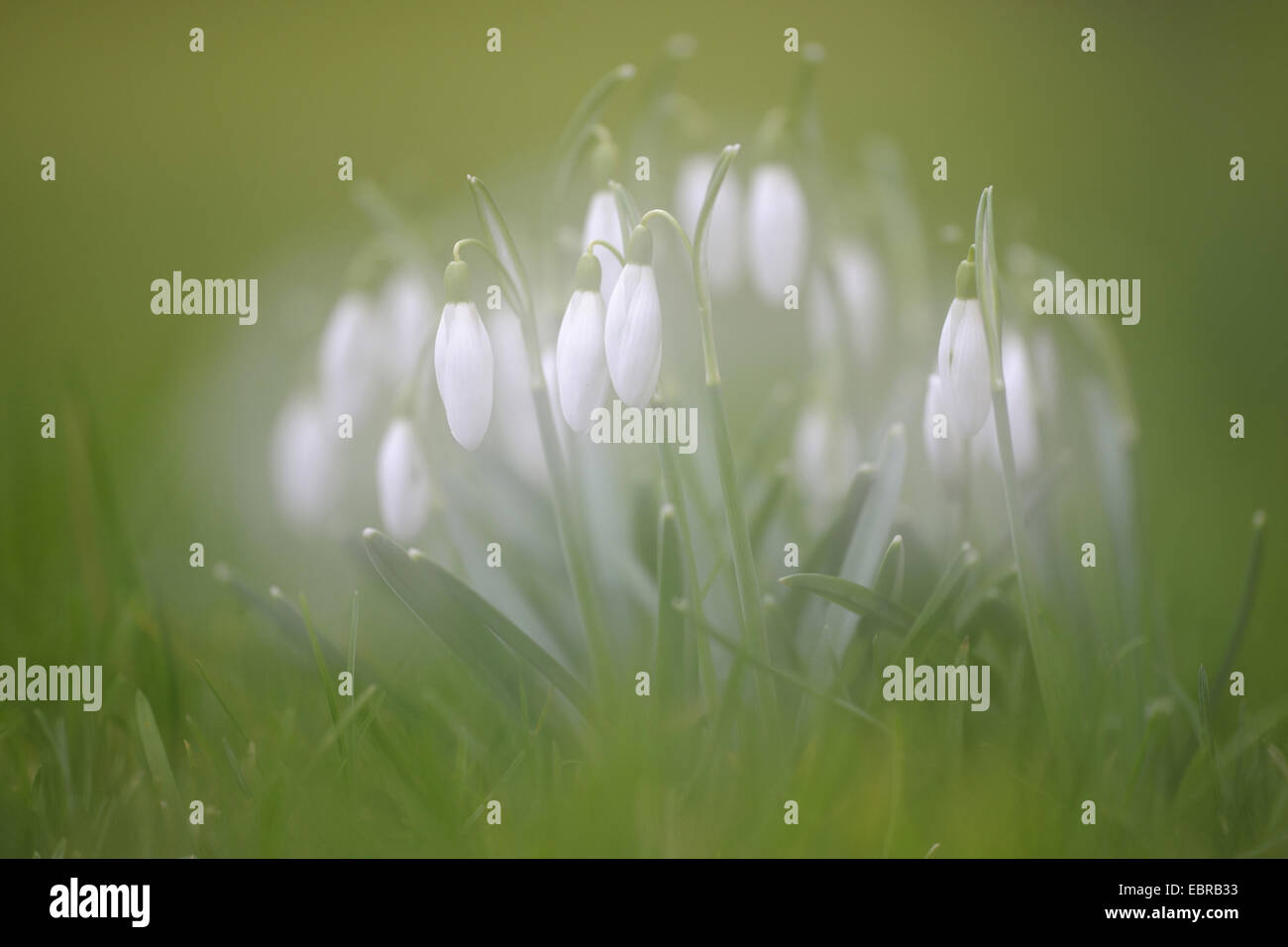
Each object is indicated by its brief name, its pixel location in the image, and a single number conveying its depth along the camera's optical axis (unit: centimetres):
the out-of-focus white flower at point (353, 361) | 63
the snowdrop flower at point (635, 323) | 59
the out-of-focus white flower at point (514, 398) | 64
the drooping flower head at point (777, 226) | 63
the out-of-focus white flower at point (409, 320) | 64
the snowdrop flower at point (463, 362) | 60
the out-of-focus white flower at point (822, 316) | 64
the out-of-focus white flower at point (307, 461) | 64
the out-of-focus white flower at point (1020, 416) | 63
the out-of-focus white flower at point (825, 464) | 64
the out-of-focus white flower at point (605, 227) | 61
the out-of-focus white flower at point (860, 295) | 65
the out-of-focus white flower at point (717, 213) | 64
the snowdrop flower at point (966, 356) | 60
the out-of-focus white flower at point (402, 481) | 62
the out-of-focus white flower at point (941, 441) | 62
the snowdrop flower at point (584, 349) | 59
